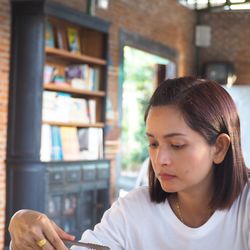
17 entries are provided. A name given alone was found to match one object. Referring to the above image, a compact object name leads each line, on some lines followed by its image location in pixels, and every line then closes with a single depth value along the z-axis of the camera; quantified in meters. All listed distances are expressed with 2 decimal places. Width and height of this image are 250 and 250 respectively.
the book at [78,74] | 5.08
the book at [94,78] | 5.23
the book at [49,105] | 4.60
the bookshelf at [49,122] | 4.35
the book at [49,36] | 4.74
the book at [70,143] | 4.90
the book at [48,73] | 4.73
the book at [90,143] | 5.21
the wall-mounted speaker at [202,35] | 8.45
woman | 1.19
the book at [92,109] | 5.26
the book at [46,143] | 4.57
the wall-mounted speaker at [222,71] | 8.27
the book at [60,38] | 4.95
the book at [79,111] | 5.04
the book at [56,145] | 4.72
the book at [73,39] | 5.11
